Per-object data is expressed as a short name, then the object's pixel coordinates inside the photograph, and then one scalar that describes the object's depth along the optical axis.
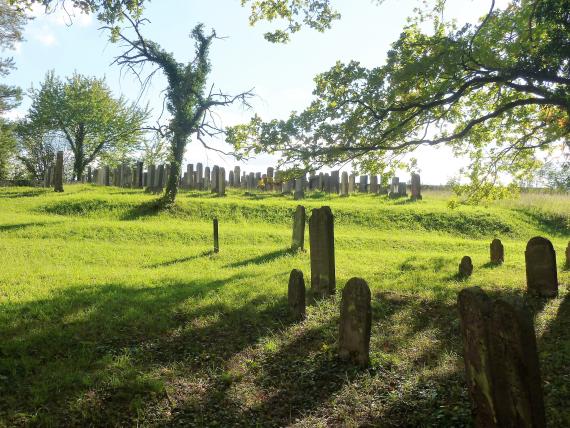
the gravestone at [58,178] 24.92
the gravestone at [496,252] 12.30
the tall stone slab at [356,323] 5.81
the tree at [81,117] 41.38
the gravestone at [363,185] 29.12
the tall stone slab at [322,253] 8.68
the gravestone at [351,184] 28.42
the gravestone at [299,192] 25.15
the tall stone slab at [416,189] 25.91
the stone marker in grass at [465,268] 10.72
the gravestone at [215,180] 26.03
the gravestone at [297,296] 7.46
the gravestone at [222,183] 25.69
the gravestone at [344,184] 27.44
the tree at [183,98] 20.92
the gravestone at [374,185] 28.41
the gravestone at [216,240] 13.56
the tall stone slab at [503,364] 3.54
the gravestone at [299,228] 13.52
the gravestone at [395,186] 27.90
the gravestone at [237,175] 30.91
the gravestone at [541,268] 8.59
